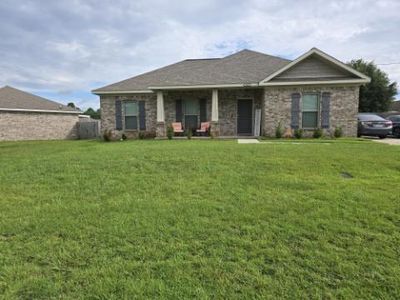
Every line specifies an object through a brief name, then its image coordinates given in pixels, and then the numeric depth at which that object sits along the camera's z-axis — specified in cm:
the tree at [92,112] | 5802
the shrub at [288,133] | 1465
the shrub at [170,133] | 1530
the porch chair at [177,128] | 1641
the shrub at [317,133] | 1443
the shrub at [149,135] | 1708
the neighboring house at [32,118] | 2191
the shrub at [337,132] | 1434
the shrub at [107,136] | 1617
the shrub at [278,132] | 1448
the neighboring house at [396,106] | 4302
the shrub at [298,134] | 1417
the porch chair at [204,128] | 1625
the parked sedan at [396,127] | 1652
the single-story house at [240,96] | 1459
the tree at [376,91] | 3325
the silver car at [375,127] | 1538
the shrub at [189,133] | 1512
